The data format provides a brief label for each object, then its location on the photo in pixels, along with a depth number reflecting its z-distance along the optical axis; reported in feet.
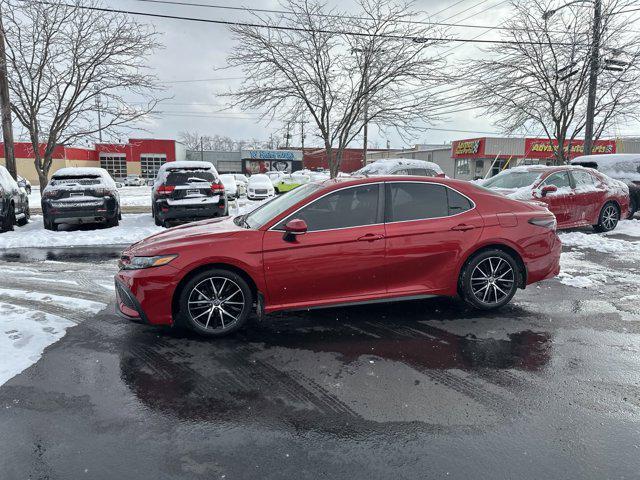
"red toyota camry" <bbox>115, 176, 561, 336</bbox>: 13.79
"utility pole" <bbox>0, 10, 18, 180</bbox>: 39.86
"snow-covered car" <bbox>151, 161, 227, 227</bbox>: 35.58
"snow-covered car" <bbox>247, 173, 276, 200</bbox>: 71.51
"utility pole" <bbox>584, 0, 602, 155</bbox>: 49.21
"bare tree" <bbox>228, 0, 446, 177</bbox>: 40.52
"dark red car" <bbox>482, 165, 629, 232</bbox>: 32.58
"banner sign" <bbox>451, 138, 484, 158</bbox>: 134.31
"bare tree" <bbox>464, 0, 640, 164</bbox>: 50.47
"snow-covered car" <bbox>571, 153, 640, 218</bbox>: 41.91
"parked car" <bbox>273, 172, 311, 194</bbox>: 78.38
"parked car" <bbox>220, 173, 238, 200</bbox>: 67.46
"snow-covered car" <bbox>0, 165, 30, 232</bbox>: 34.32
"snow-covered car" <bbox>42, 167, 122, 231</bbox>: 34.24
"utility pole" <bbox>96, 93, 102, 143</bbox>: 43.96
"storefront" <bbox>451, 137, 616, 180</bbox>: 133.39
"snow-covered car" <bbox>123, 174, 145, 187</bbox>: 164.76
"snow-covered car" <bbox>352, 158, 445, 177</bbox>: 49.05
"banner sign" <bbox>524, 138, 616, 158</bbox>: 135.33
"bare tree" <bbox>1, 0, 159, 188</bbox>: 40.22
